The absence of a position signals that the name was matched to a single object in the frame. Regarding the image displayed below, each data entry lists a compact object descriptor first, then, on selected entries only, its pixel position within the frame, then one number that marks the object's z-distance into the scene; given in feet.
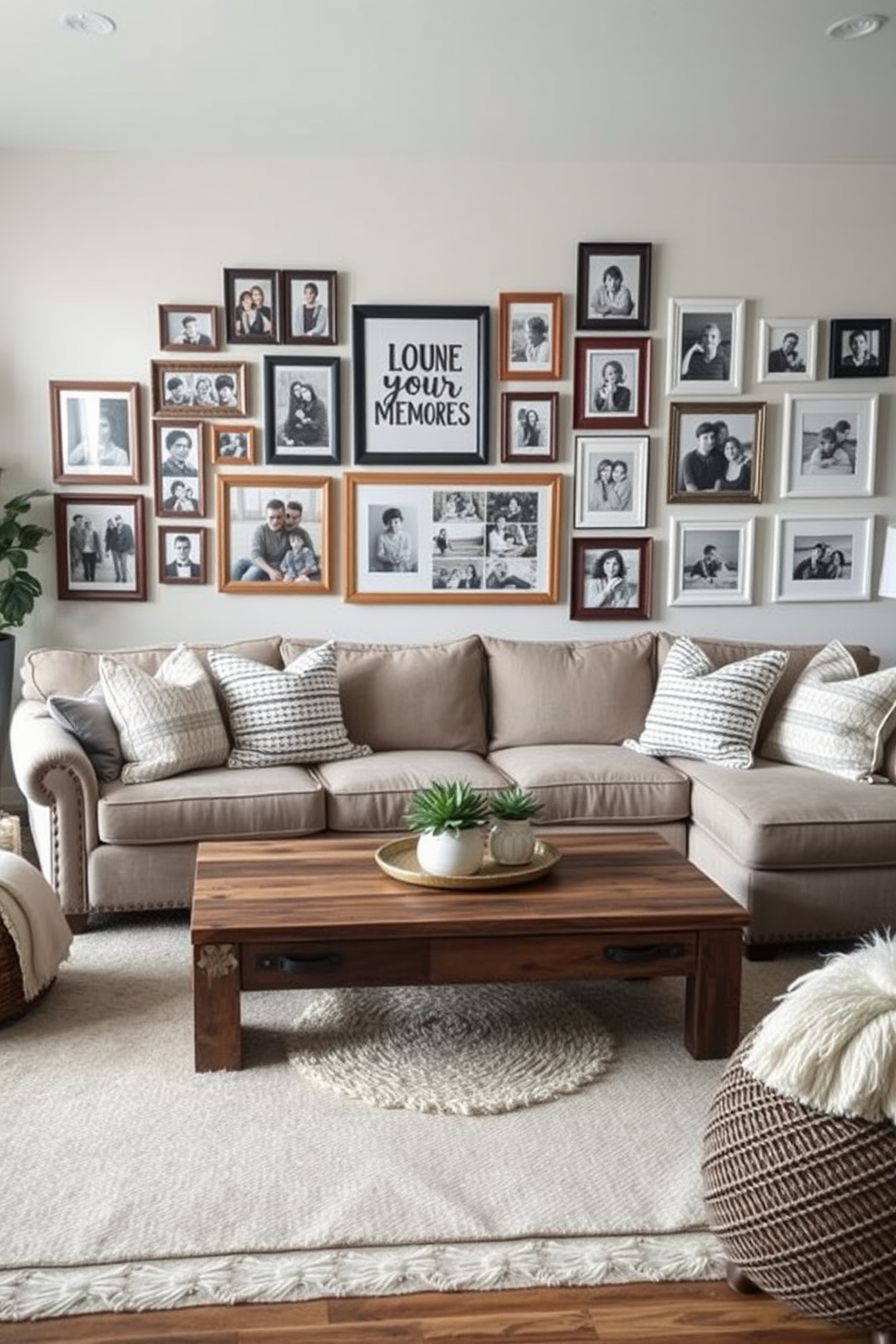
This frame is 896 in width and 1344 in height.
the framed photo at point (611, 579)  16.06
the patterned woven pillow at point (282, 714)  13.26
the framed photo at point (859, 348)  15.79
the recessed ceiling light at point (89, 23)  11.25
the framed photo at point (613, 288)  15.55
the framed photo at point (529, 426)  15.72
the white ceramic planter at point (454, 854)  9.64
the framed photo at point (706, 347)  15.70
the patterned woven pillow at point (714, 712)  13.39
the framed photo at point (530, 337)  15.58
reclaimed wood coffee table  8.95
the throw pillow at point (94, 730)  12.37
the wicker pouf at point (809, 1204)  5.75
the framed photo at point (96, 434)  15.39
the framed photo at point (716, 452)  15.89
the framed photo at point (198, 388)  15.38
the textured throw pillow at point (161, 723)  12.50
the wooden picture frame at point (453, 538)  15.76
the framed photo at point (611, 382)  15.74
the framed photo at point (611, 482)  15.90
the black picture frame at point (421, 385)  15.51
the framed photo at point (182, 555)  15.66
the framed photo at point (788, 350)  15.78
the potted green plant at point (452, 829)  9.61
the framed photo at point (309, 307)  15.30
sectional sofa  11.64
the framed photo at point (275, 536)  15.62
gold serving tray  9.64
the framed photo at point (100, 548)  15.57
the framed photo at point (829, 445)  15.93
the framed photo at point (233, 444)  15.51
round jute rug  8.78
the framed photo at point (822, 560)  16.17
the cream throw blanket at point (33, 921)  9.71
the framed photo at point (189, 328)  15.30
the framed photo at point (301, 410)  15.46
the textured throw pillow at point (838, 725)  12.98
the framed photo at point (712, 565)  16.10
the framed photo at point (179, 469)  15.48
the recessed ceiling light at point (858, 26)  11.34
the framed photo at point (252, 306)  15.28
